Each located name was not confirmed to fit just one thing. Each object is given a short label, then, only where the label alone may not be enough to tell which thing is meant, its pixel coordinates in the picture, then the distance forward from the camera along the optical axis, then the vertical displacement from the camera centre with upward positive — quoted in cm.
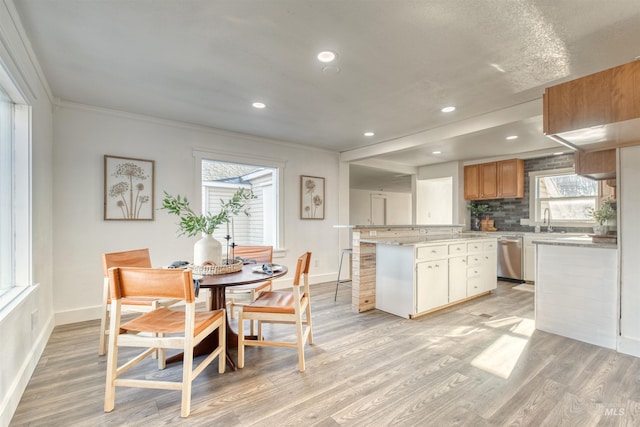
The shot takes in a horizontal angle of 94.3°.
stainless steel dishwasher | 523 -79
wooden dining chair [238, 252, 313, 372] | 220 -76
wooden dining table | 206 -48
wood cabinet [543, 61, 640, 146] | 188 +74
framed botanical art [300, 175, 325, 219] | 505 +30
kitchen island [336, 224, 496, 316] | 358 -51
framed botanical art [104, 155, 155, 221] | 343 +31
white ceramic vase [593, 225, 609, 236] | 289 -16
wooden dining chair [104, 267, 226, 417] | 170 -65
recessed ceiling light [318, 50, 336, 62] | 222 +121
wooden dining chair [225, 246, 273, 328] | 310 -49
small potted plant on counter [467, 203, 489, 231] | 622 +3
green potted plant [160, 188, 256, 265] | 231 -15
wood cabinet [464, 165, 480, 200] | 595 +63
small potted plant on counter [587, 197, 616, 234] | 290 -3
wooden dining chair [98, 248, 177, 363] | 240 -72
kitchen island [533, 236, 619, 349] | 256 -71
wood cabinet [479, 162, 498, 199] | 573 +65
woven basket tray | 231 -43
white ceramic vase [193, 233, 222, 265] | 237 -30
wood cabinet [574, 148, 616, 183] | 272 +48
